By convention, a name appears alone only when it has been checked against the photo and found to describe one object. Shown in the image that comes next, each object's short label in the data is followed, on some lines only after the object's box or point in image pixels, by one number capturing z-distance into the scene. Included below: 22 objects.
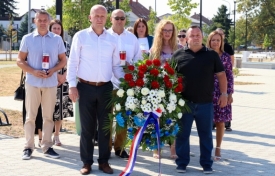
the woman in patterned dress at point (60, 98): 7.62
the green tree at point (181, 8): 26.60
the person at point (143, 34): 7.73
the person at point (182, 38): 8.54
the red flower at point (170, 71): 5.77
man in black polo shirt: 6.06
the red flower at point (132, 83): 5.69
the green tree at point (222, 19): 75.56
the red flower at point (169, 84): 5.70
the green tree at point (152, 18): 42.27
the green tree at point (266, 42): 61.91
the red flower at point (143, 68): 5.69
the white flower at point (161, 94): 5.61
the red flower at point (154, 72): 5.66
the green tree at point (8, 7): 89.81
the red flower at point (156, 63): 5.77
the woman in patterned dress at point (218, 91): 6.94
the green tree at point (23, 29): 80.36
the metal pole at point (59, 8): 10.21
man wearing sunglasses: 6.77
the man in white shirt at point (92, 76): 5.98
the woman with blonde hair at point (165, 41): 6.95
